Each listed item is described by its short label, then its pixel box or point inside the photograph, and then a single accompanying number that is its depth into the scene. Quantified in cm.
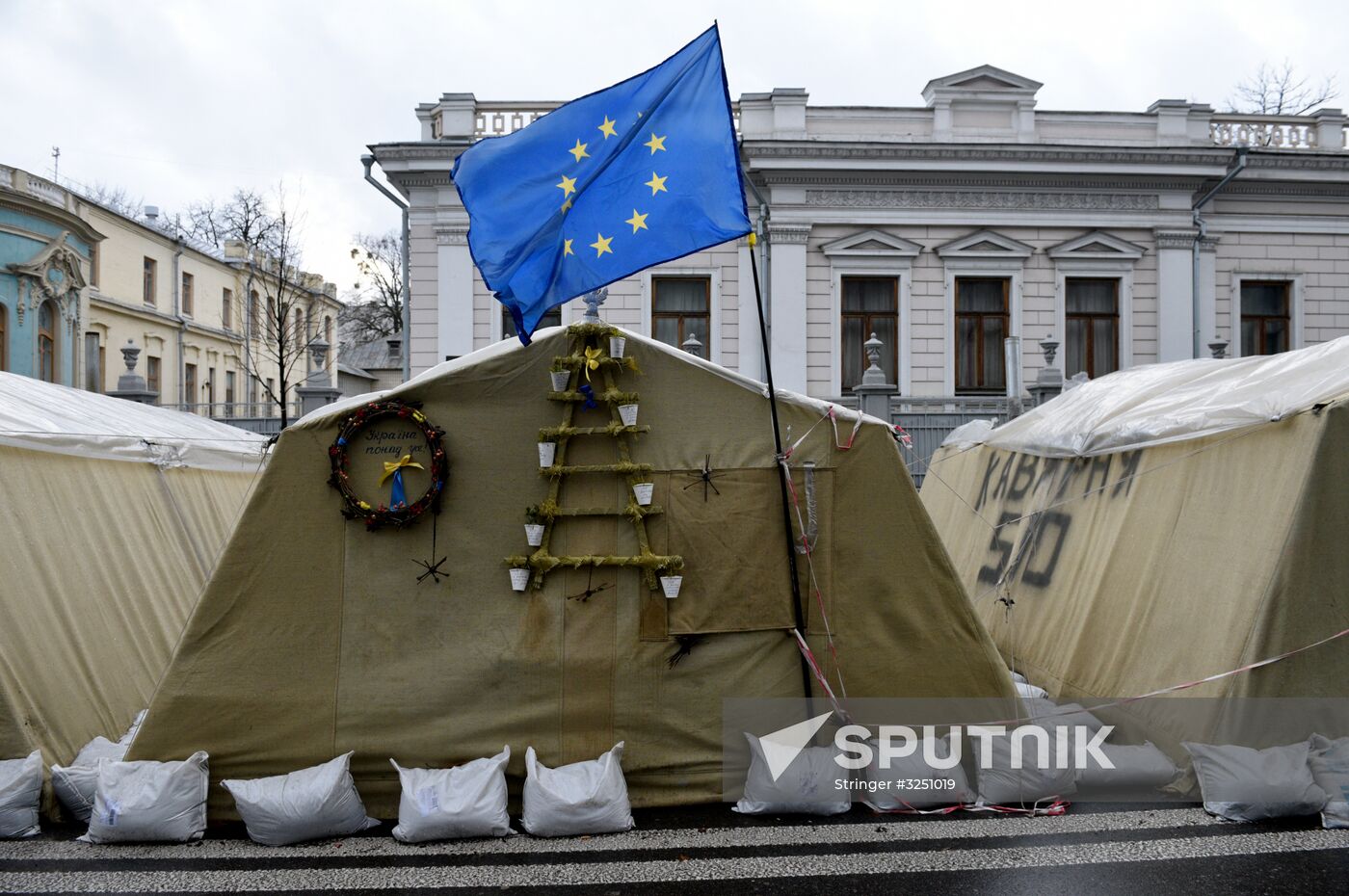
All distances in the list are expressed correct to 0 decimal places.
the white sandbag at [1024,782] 558
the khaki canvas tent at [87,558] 575
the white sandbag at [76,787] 536
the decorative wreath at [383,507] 564
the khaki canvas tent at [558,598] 555
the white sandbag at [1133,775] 563
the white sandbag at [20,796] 516
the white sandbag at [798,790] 548
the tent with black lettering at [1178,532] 546
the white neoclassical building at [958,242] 1845
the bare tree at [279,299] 2318
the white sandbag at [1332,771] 519
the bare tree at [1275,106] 3188
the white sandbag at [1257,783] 521
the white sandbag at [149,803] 507
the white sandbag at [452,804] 512
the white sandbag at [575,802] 520
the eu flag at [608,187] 528
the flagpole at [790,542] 573
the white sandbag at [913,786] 555
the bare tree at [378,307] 4294
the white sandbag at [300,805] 512
